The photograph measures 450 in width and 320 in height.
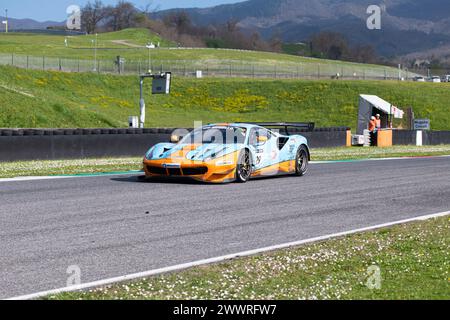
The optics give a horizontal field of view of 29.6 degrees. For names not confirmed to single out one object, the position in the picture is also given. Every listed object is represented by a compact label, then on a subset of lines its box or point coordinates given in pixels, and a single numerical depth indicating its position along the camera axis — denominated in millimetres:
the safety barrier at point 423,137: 38156
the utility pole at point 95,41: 140762
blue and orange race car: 15094
